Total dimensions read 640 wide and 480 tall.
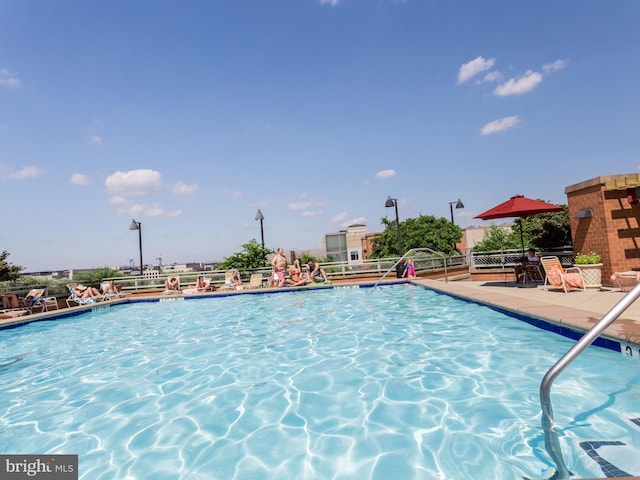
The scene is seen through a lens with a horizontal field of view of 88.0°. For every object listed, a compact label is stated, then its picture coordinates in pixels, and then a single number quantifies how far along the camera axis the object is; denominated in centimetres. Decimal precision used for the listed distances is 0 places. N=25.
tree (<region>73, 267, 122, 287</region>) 1500
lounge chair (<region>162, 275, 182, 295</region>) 1451
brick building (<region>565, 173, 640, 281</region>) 756
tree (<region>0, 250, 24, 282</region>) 2105
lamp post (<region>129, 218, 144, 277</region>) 1811
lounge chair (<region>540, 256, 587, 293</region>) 729
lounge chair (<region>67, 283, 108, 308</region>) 1220
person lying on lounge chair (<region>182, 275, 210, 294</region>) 1400
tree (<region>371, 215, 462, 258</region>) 3903
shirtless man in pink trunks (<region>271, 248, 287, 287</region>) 1404
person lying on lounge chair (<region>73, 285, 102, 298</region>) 1253
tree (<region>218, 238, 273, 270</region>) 1733
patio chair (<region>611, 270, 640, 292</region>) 643
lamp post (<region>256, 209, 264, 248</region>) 1825
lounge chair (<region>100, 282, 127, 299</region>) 1330
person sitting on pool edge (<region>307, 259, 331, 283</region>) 1417
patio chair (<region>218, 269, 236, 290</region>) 1429
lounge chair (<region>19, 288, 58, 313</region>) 1081
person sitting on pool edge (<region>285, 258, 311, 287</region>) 1381
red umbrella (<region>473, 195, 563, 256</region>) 827
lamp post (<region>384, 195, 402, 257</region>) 1704
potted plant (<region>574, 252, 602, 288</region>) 745
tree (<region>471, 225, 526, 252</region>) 2126
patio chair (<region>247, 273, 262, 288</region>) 1444
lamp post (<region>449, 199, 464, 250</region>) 2055
